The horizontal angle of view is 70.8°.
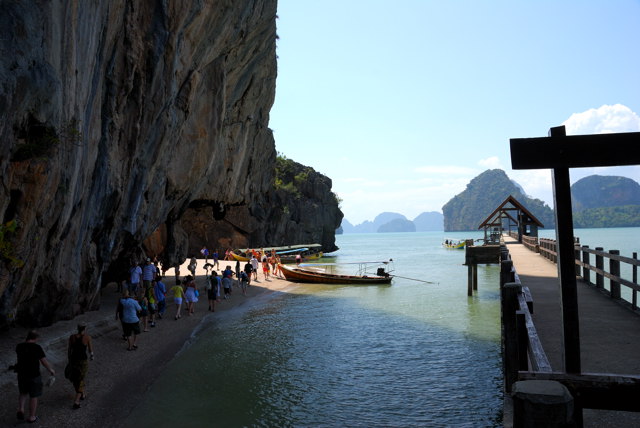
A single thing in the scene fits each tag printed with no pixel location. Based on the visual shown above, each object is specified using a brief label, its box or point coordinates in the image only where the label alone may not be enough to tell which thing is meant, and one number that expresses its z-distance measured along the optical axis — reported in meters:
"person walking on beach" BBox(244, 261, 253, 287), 32.54
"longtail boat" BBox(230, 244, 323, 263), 52.62
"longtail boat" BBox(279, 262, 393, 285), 38.84
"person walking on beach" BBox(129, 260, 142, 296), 20.83
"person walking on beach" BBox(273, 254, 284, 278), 43.58
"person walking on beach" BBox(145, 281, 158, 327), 19.31
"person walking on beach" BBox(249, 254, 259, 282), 38.84
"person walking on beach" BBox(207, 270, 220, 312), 24.48
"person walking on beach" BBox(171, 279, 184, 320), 21.39
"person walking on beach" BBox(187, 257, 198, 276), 32.72
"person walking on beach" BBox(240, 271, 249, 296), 31.08
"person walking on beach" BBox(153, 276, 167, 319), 19.92
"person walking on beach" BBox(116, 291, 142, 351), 14.55
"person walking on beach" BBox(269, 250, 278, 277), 44.76
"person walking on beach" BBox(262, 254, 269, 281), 41.72
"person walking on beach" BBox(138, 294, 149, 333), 17.73
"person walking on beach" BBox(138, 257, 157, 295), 22.22
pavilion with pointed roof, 44.50
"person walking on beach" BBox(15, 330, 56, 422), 9.11
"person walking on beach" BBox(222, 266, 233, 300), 28.41
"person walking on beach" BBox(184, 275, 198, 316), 22.79
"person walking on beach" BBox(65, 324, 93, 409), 10.28
